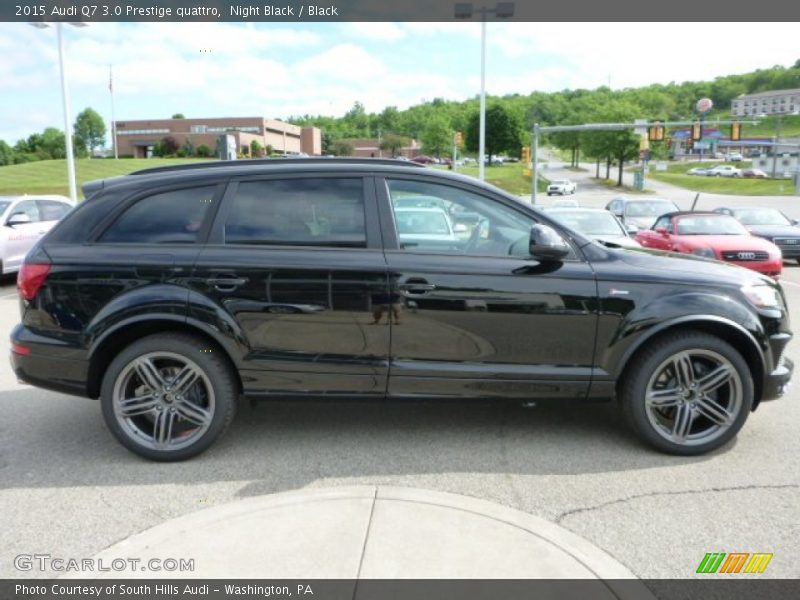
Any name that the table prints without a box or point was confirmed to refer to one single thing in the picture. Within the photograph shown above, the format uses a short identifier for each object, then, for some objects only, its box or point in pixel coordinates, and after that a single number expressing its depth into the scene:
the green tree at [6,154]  111.94
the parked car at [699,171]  96.25
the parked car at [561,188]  62.28
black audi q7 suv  3.88
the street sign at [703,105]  98.00
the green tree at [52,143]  113.74
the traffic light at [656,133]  34.16
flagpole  74.56
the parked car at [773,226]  14.86
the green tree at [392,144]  116.88
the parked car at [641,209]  17.82
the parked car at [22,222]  11.64
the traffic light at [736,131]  33.40
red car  11.45
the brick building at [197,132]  105.31
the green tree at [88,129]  136.12
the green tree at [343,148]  107.76
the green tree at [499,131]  98.44
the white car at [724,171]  89.25
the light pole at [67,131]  20.83
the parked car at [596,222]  10.77
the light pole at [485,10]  25.17
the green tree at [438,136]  98.38
